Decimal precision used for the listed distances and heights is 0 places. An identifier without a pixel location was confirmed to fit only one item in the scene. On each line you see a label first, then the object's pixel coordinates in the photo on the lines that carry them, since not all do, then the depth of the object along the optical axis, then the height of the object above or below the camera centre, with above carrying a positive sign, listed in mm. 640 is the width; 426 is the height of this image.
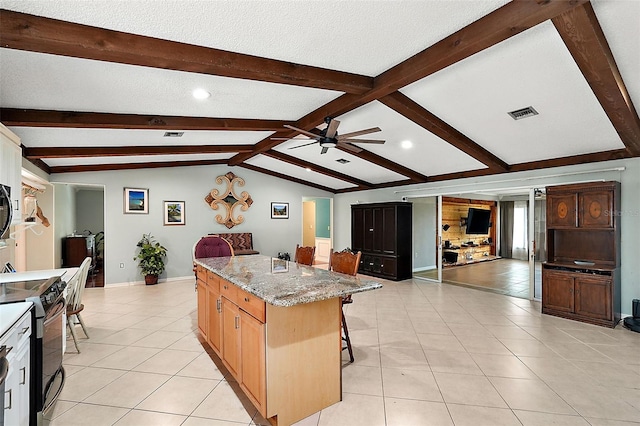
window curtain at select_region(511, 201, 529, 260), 9906 -614
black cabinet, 7039 -623
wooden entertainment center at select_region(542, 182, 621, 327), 4082 -652
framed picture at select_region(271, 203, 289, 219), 8680 +74
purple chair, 4485 -516
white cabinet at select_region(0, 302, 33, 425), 1587 -830
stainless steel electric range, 1953 -846
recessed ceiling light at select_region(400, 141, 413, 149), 5176 +1167
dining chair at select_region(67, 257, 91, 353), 3238 -846
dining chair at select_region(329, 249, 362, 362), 3062 -557
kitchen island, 2031 -897
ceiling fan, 3646 +962
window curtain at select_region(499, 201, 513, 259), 10406 -533
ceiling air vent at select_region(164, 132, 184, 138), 4678 +1216
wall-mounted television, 9625 -266
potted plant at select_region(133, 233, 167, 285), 6621 -1000
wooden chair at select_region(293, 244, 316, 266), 3975 -559
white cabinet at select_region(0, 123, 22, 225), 2500 +422
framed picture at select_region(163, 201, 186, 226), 7172 +11
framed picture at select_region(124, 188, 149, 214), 6719 +297
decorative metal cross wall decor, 7707 +345
